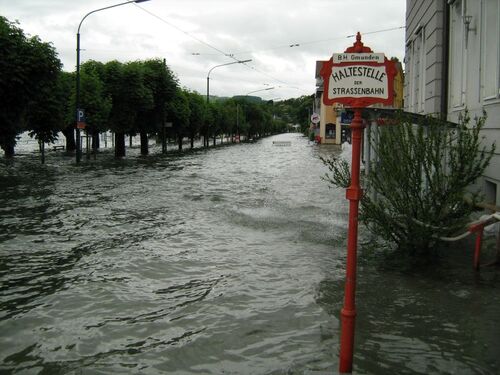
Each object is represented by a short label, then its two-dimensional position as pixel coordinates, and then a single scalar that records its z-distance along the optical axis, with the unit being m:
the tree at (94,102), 33.25
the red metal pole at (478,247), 6.88
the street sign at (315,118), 66.78
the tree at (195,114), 56.66
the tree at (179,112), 48.15
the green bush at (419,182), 6.86
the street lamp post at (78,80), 29.17
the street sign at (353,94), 3.89
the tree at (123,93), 37.69
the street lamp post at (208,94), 50.43
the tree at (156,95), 42.72
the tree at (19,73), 20.97
